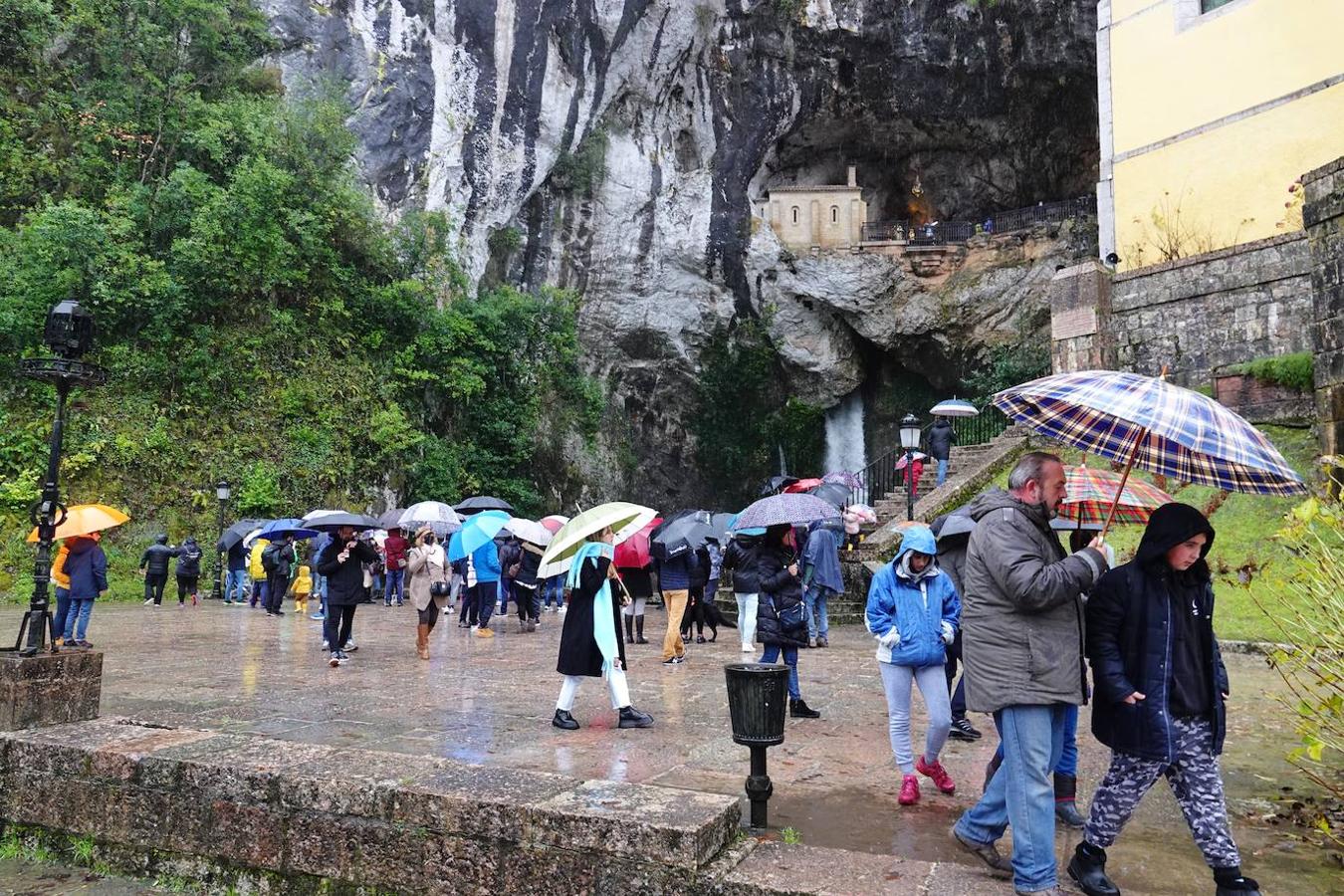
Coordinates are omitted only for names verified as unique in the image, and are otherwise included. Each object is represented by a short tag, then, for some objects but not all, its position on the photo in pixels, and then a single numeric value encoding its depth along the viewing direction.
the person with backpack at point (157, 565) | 16.25
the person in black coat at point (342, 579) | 8.88
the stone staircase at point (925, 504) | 13.77
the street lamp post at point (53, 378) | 5.56
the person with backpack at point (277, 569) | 15.59
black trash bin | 3.99
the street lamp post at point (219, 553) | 18.23
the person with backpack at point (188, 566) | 17.00
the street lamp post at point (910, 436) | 13.76
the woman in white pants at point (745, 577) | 8.27
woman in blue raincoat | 4.74
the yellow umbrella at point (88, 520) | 8.40
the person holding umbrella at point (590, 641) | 6.23
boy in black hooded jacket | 3.46
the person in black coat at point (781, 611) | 6.29
